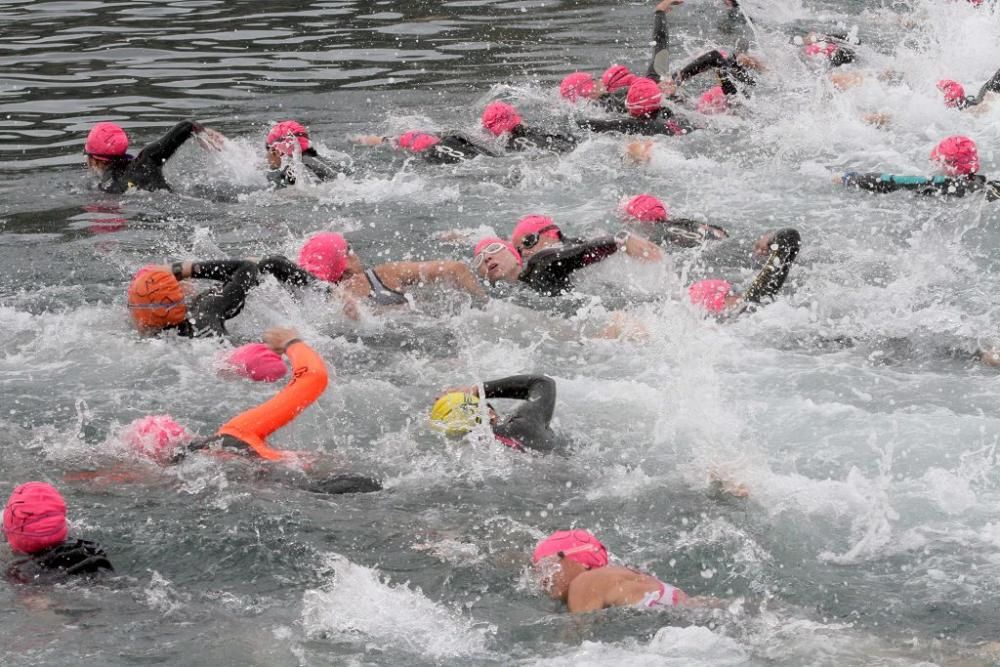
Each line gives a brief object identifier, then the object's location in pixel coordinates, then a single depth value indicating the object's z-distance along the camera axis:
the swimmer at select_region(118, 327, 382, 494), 14.08
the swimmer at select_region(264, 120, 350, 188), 25.23
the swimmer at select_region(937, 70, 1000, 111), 28.27
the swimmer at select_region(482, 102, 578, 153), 27.03
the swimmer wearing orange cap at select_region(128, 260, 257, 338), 17.25
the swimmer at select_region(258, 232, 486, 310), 18.65
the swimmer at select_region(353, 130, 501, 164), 26.58
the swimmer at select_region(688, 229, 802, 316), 17.86
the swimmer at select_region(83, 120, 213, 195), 24.81
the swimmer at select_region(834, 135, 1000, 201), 22.42
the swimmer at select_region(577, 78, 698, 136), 27.20
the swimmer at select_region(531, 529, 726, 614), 11.58
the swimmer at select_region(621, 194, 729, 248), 21.30
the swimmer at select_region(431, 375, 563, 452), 14.80
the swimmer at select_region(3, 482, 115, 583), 12.23
